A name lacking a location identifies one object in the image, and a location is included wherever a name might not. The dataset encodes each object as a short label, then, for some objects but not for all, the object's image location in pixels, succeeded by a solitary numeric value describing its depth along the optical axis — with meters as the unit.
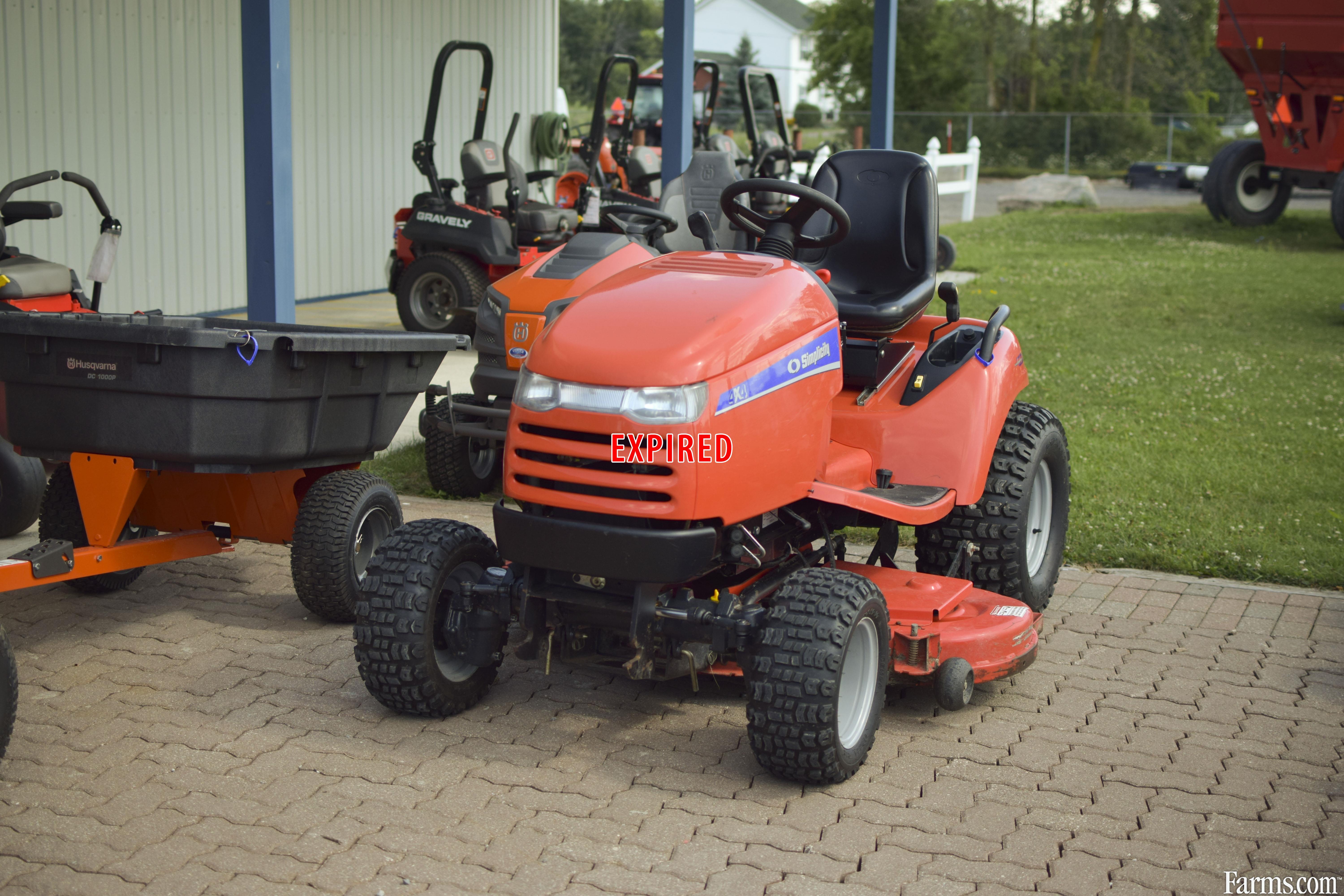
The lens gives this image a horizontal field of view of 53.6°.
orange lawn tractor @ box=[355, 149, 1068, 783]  3.29
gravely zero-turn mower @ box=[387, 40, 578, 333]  9.67
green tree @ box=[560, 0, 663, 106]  67.88
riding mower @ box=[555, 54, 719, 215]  10.78
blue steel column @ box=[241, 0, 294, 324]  5.87
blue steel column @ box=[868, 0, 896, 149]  11.04
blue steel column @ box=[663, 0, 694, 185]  8.64
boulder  23.72
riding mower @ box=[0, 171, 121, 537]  4.89
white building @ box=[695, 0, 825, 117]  75.06
